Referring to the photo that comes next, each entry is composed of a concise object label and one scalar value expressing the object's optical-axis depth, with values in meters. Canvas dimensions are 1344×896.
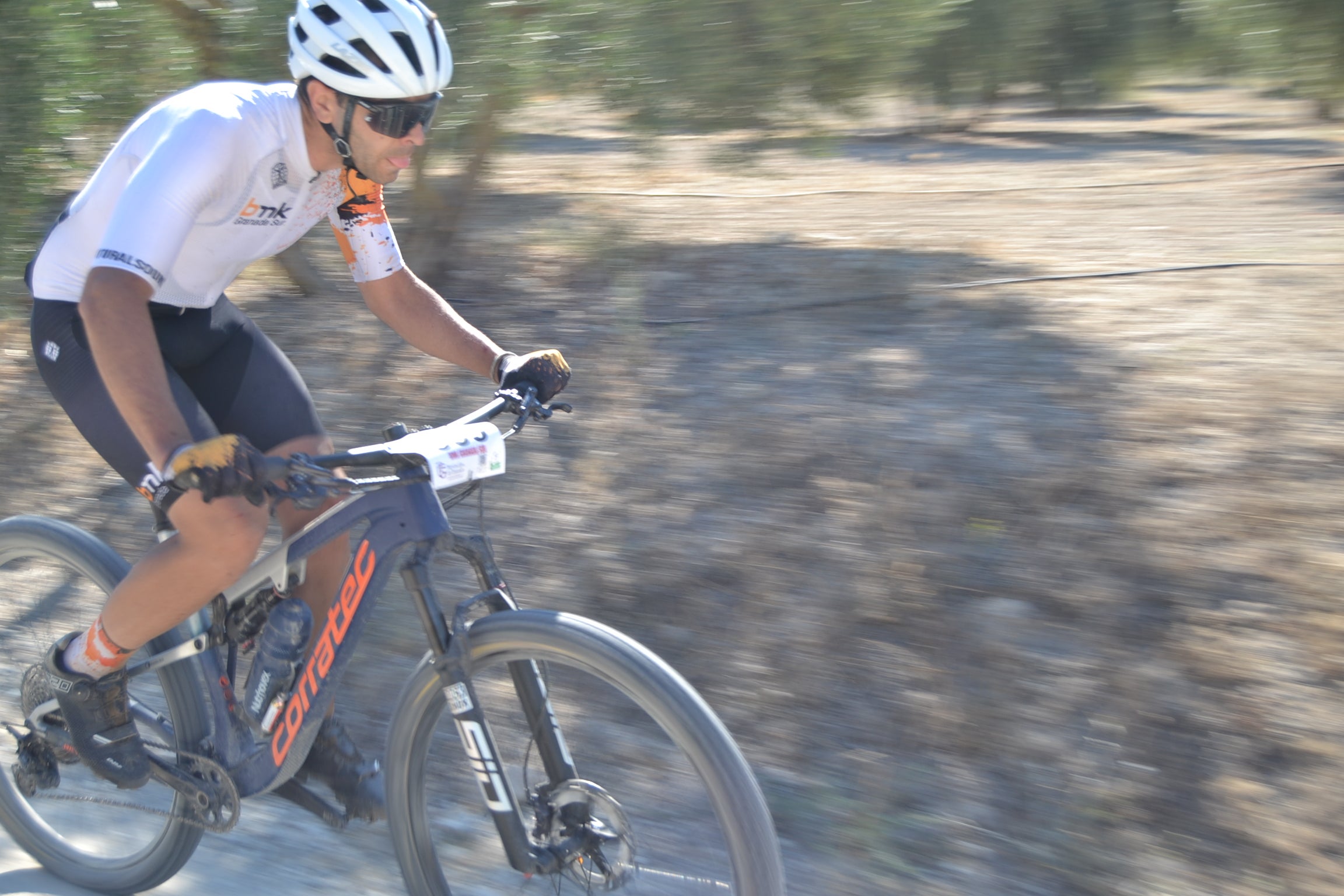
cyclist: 2.29
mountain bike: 2.28
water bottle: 2.67
